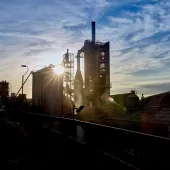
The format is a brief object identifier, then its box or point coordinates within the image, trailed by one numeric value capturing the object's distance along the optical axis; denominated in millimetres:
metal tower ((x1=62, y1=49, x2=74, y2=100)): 49594
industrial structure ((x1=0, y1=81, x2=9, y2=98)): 33425
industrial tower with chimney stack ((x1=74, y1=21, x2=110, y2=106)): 52716
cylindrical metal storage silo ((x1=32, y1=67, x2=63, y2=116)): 25188
